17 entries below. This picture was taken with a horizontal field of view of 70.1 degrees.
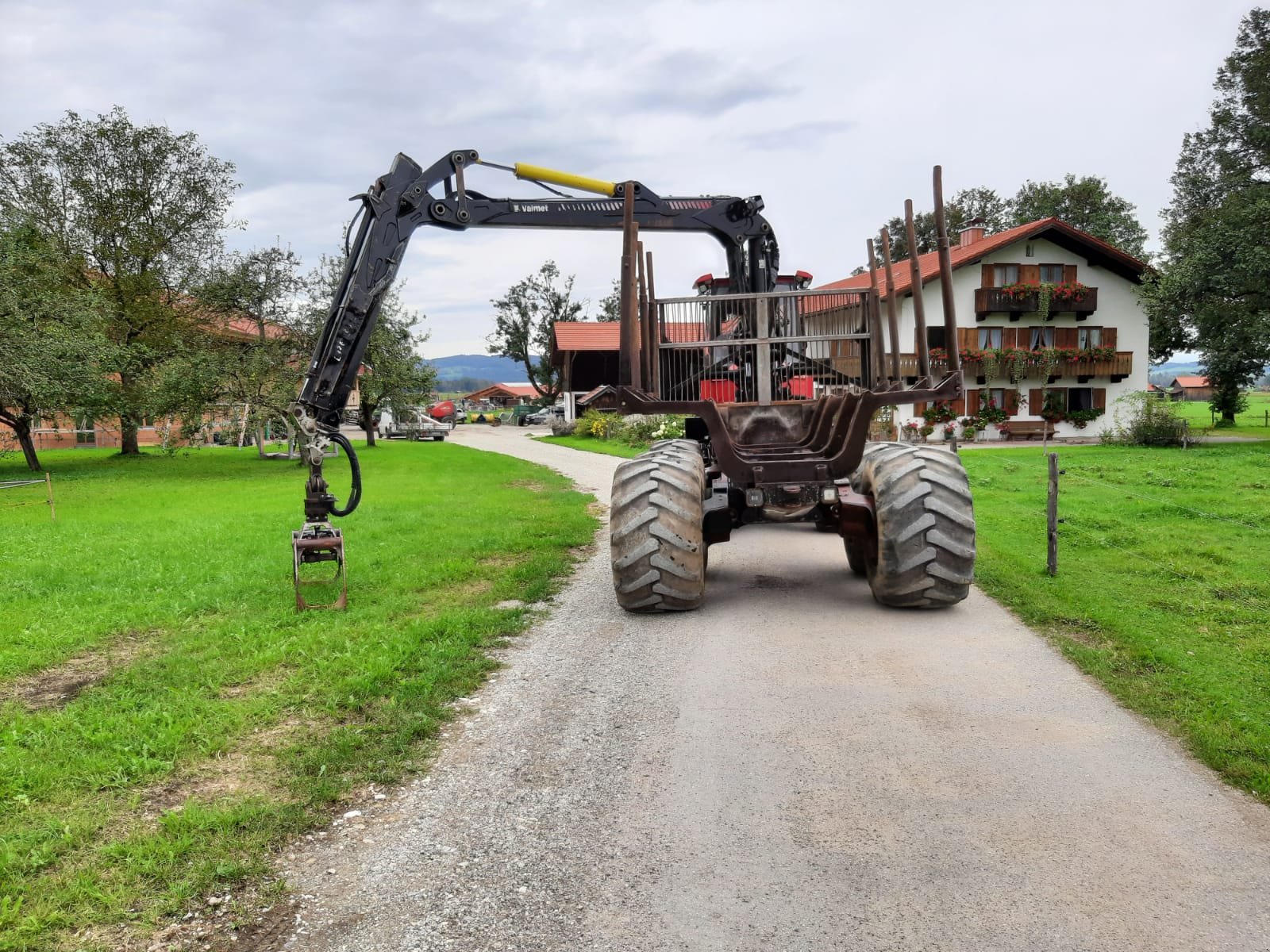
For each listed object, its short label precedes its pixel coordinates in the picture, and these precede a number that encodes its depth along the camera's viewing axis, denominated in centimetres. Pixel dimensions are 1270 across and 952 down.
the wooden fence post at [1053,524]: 879
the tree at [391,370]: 3356
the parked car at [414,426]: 3647
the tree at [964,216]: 5691
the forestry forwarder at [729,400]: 724
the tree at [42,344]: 2011
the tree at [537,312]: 8212
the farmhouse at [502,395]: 12212
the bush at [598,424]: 3969
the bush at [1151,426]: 2706
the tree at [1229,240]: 2598
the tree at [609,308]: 8169
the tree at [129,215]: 2967
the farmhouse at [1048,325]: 3616
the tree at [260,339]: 2608
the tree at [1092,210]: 5181
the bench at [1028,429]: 3638
